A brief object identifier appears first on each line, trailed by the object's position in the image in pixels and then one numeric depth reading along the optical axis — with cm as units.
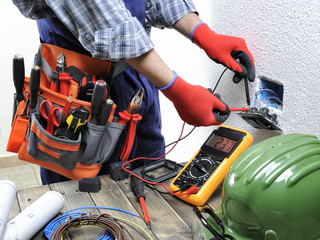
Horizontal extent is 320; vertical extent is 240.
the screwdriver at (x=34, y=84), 96
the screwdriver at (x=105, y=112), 98
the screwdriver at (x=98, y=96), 95
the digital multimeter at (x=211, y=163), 88
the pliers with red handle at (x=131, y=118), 105
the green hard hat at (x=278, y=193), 60
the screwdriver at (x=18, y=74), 98
